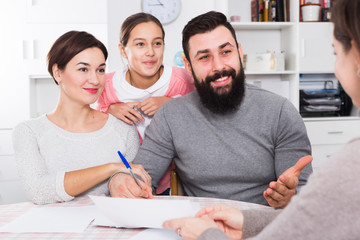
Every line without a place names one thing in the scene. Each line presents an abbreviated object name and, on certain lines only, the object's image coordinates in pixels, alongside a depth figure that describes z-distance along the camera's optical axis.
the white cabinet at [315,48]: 3.48
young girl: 1.89
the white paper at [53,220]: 1.04
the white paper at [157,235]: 0.96
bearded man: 1.62
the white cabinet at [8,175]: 3.05
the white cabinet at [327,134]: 3.38
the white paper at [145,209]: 0.95
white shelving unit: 3.40
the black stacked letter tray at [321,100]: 3.48
